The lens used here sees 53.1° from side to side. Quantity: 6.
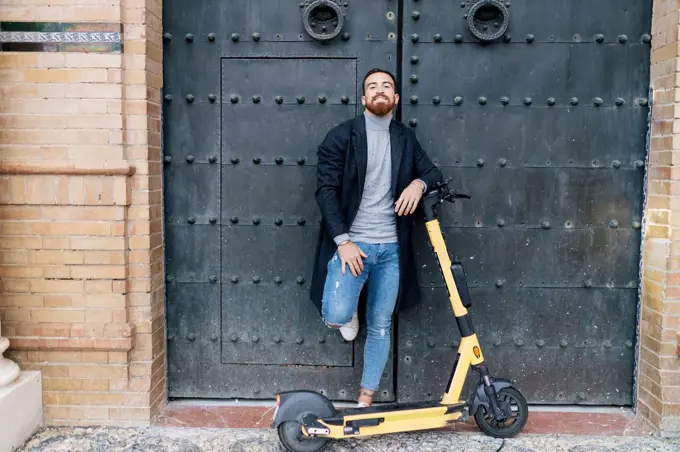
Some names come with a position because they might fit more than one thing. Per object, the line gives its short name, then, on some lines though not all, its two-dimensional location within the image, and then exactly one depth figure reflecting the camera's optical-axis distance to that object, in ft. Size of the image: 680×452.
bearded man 11.23
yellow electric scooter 11.07
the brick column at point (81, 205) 11.71
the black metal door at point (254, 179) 12.80
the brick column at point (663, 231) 11.71
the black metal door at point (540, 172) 12.65
